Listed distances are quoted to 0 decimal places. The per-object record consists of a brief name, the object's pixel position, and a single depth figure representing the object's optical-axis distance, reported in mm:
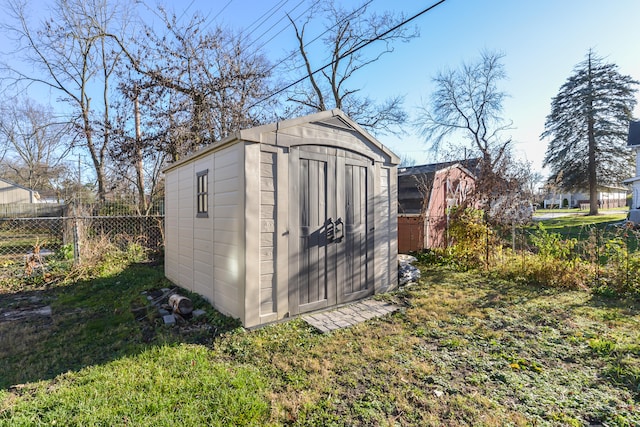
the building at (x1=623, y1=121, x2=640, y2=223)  15234
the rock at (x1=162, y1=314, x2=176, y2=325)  3824
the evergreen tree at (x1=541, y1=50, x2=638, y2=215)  21609
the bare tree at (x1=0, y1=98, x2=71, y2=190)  13140
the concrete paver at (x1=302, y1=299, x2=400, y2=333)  3791
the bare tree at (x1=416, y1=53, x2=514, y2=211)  17000
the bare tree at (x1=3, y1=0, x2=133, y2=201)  10453
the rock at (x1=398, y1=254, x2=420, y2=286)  5648
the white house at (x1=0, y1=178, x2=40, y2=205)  20281
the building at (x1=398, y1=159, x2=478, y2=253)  8180
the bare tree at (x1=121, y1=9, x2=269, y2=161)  9758
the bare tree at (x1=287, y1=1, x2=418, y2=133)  12202
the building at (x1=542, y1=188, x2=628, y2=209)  32531
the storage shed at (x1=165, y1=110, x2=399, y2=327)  3670
